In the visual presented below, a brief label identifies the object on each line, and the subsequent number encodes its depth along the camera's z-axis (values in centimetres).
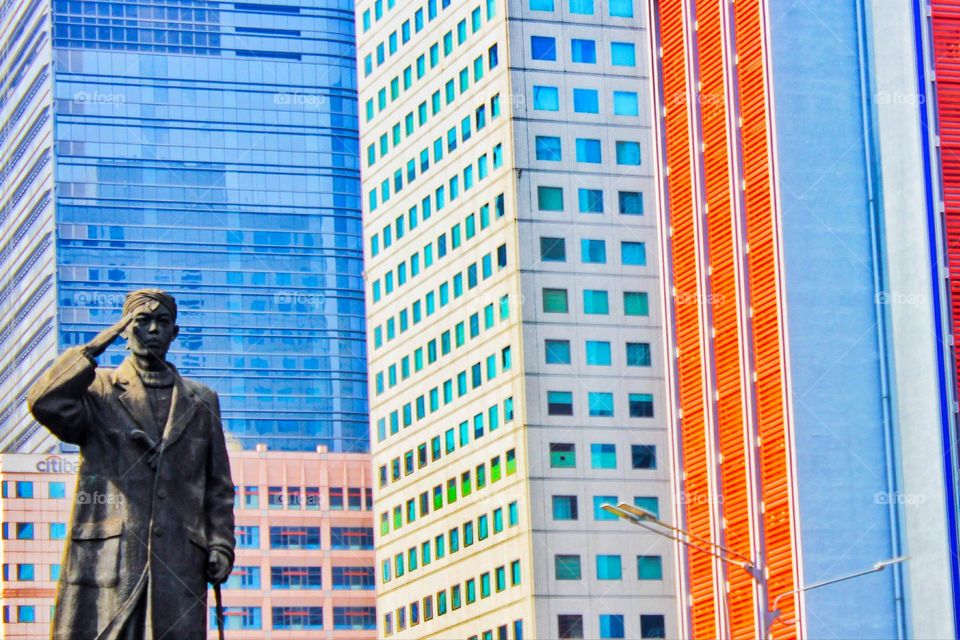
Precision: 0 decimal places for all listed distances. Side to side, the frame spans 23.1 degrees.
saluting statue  2595
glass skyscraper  19388
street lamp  5309
